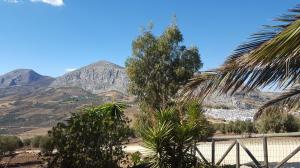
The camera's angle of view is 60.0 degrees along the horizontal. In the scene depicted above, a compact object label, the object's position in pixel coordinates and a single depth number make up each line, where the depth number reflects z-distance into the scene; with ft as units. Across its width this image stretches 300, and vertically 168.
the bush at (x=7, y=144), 62.36
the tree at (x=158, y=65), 44.67
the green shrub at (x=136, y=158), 24.94
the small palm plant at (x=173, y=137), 21.21
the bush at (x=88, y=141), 20.09
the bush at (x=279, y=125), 61.41
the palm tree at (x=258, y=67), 7.01
